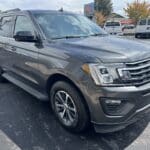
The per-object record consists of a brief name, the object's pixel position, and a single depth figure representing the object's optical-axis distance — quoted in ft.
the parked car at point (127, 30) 88.99
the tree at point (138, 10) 149.69
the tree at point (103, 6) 192.65
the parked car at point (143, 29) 70.95
